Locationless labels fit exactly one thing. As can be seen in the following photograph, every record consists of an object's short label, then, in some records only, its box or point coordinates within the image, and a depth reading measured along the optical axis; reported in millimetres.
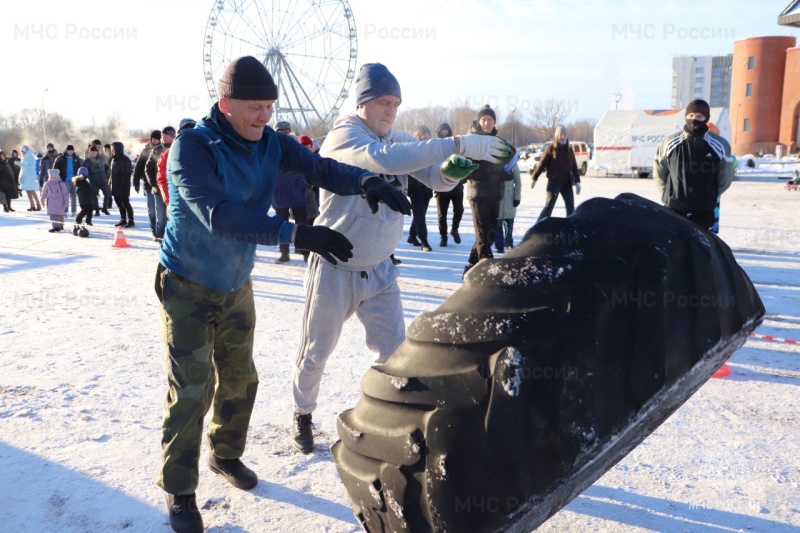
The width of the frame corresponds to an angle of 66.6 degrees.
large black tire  1400
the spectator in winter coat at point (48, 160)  15988
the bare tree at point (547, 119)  69000
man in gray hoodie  2727
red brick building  49528
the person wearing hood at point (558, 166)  8984
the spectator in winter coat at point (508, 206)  8609
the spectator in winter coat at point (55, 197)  12359
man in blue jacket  2217
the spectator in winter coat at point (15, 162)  18500
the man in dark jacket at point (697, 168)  5273
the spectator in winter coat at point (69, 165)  14023
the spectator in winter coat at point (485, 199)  7270
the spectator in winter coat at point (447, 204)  9297
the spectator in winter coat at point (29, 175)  16594
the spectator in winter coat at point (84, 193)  12048
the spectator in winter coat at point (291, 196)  8000
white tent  26375
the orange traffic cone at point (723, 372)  4086
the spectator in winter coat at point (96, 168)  13398
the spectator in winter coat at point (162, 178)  7359
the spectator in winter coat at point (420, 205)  9047
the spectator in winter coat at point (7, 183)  15227
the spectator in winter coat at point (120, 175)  12148
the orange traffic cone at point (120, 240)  10081
